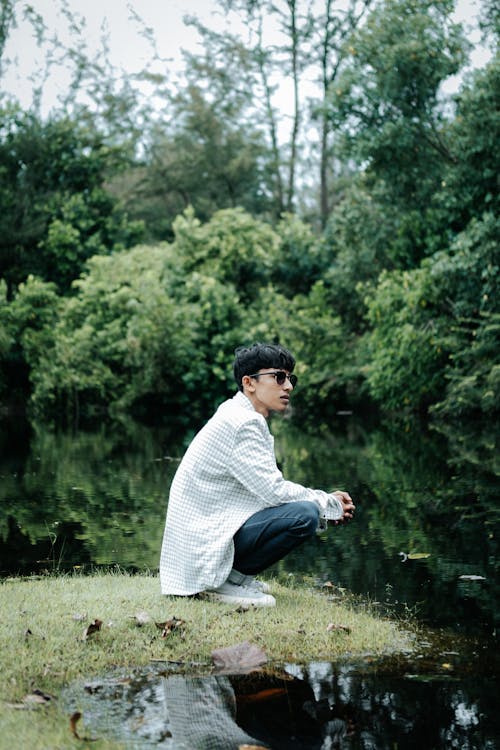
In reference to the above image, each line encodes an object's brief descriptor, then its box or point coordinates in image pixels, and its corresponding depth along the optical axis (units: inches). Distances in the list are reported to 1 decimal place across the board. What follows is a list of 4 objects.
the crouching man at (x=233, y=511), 188.1
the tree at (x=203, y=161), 1524.4
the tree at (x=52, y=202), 1307.8
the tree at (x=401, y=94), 770.2
